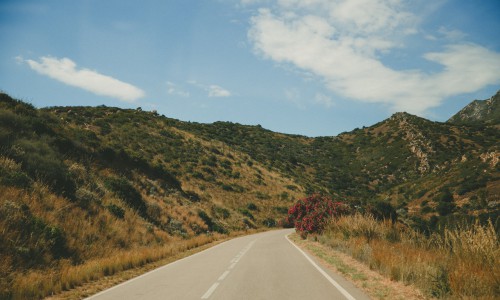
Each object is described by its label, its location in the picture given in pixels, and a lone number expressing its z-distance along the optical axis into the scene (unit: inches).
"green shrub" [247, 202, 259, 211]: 1734.7
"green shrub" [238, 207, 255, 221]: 1627.7
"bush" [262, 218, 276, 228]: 1667.1
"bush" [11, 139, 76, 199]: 617.0
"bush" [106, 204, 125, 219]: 723.0
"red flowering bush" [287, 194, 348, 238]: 805.2
